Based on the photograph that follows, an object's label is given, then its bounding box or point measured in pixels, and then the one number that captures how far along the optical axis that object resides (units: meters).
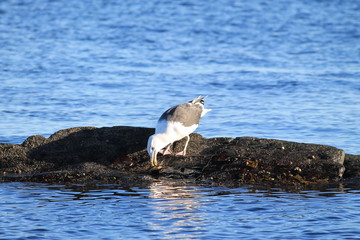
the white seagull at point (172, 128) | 17.81
